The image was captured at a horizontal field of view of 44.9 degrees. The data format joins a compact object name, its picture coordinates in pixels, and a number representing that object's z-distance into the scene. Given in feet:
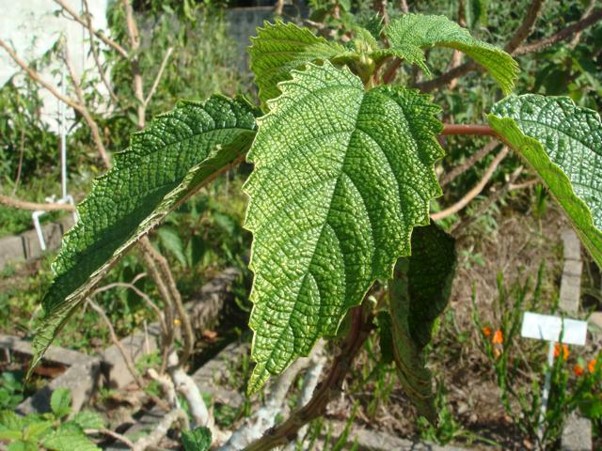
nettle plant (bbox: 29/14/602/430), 1.73
